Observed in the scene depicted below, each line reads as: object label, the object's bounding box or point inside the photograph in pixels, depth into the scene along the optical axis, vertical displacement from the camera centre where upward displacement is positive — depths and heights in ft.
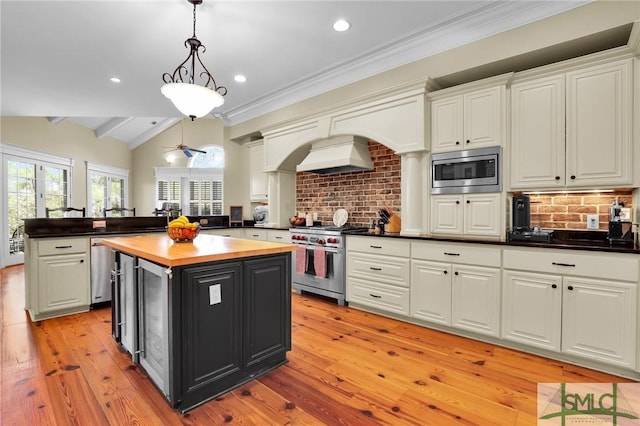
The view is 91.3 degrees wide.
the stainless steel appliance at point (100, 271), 12.12 -2.41
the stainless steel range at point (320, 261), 12.61 -2.13
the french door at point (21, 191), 20.12 +1.31
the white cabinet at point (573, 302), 7.13 -2.28
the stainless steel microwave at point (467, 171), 9.55 +1.27
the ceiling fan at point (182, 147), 20.08 +4.10
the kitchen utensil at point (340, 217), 14.57 -0.32
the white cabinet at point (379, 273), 10.80 -2.30
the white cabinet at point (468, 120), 9.44 +2.90
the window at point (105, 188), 26.94 +2.04
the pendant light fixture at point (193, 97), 7.53 +2.83
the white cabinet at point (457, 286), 8.94 -2.31
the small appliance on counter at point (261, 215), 18.79 -0.29
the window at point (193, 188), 29.27 +2.08
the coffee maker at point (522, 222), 8.82 -0.34
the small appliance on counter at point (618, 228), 7.80 -0.43
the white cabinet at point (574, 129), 7.75 +2.19
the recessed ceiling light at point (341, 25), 9.46 +5.72
